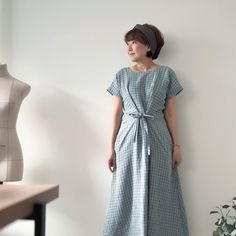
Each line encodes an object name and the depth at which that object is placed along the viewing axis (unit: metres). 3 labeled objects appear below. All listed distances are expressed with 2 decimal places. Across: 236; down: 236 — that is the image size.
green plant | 1.74
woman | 1.88
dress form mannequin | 1.84
